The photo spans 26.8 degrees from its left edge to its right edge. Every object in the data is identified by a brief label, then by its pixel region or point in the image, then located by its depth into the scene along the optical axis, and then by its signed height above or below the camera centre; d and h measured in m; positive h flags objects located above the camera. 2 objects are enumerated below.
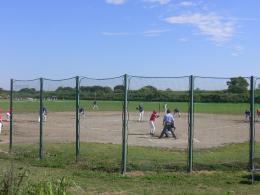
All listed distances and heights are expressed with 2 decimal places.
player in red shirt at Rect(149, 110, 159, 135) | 30.55 -0.74
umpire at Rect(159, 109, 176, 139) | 28.18 -0.67
